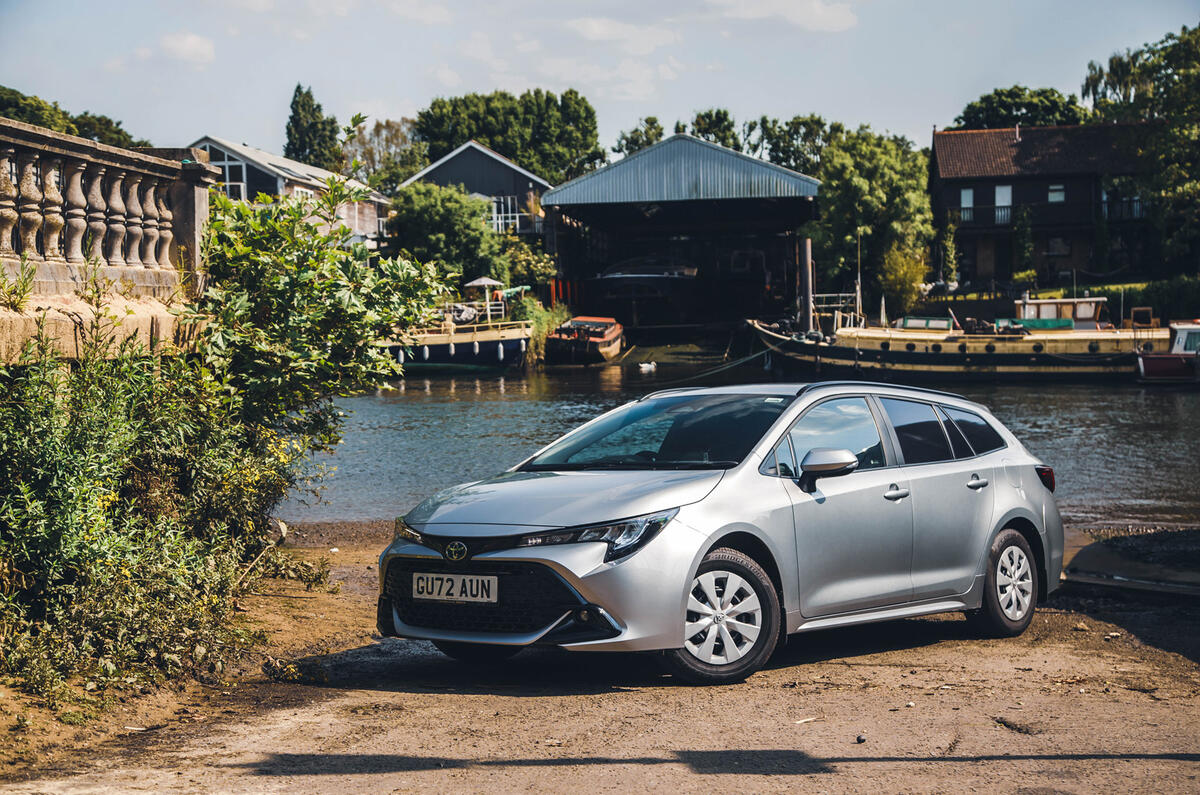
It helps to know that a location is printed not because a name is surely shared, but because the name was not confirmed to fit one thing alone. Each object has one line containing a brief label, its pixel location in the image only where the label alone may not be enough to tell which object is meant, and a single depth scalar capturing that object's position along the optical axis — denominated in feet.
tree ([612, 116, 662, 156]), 326.24
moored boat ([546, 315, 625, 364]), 173.58
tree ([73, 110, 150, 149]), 266.57
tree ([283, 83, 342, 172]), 404.77
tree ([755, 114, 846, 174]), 316.81
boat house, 179.93
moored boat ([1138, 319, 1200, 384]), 135.13
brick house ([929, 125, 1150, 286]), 214.69
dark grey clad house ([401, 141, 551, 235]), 234.99
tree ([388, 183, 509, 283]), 186.29
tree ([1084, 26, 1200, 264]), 186.09
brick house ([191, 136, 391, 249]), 207.00
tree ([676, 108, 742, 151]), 324.39
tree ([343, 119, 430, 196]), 329.72
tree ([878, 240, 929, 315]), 193.26
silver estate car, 18.16
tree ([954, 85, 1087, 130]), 281.95
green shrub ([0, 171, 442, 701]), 18.34
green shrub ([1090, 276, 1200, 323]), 178.70
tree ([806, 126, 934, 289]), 195.31
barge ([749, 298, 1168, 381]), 141.38
